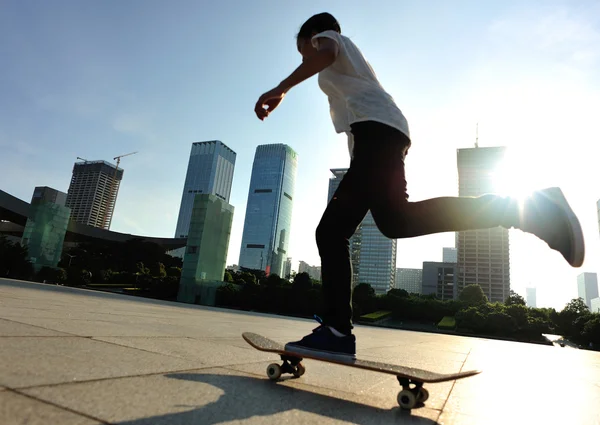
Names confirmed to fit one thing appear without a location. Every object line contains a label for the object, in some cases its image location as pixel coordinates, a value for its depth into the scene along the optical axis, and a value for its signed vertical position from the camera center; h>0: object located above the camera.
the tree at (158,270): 53.10 +0.81
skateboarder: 1.72 +0.51
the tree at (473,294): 56.88 +2.57
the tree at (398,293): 48.97 +1.30
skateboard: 1.41 -0.30
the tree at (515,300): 64.56 +2.75
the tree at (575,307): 44.35 +2.06
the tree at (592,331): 35.50 -0.66
